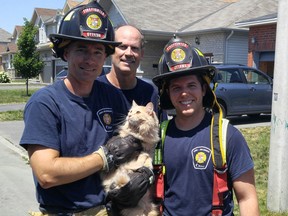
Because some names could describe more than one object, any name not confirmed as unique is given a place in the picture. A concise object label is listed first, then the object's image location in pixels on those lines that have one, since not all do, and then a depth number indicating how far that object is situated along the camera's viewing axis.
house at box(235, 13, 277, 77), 17.06
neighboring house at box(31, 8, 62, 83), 42.97
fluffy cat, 2.55
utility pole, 4.84
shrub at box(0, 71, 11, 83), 47.65
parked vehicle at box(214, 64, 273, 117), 12.09
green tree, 27.00
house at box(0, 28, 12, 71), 72.75
